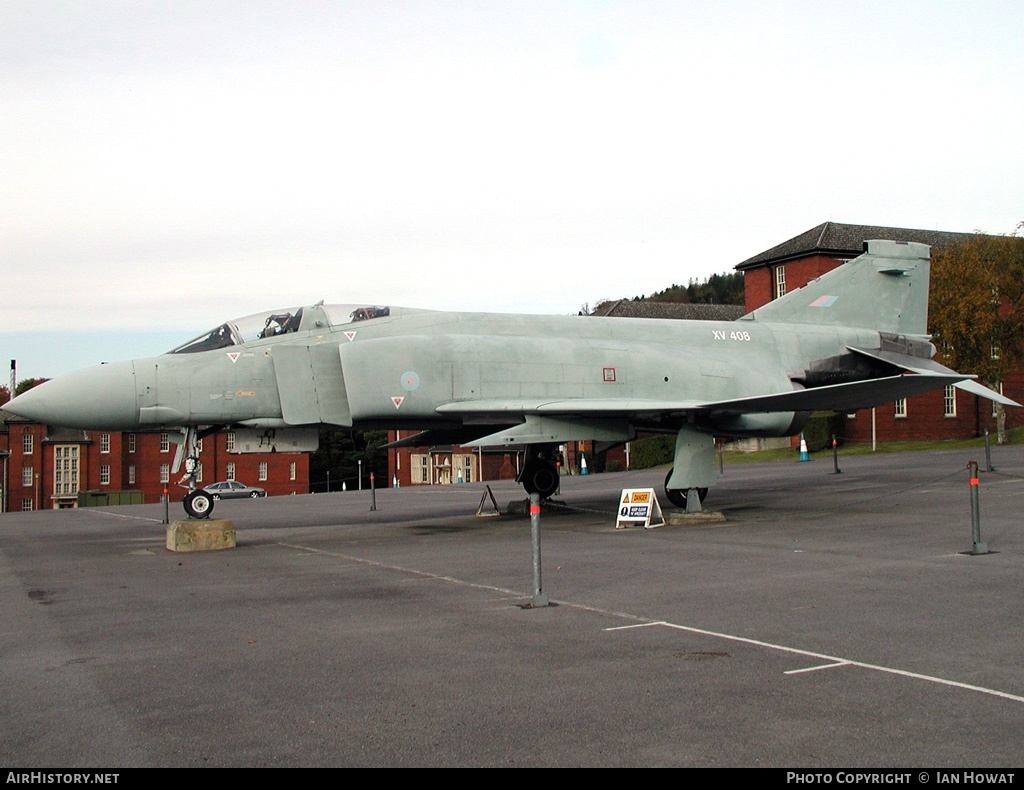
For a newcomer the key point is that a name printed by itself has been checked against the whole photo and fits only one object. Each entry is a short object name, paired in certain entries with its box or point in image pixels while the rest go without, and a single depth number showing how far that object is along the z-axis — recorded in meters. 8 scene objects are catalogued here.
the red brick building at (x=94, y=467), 81.62
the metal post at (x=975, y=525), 10.40
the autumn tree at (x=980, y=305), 40.16
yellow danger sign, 15.36
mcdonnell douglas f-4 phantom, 15.12
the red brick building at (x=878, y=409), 53.50
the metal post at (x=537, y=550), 8.23
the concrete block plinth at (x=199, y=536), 13.93
